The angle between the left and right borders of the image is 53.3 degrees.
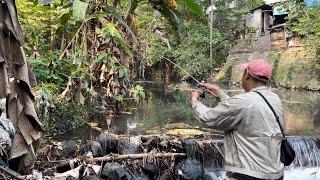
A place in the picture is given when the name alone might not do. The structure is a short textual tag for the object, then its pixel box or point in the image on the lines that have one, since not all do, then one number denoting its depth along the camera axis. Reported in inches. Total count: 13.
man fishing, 83.1
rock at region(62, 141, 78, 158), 229.1
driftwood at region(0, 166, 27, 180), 85.3
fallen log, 209.7
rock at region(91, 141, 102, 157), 230.2
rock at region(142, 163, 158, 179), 223.2
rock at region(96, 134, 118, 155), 240.7
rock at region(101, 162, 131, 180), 208.9
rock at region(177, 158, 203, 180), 231.7
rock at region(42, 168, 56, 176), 195.3
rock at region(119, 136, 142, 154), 243.1
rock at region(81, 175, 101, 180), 197.2
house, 764.2
